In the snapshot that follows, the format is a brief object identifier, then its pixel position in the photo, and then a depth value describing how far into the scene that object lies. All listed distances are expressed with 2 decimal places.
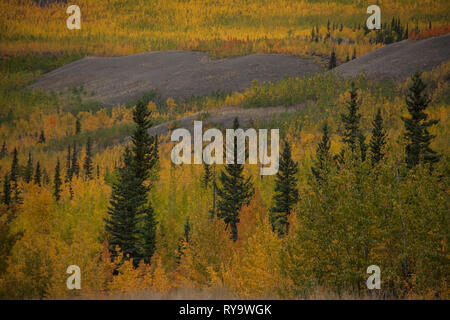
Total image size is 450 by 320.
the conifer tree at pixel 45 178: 122.31
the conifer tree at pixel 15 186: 87.81
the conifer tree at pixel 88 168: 123.93
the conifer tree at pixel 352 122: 57.08
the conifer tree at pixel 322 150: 53.94
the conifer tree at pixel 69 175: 115.21
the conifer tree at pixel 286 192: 56.28
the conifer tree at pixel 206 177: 92.49
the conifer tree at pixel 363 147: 50.12
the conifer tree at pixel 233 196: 59.78
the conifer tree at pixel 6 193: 74.75
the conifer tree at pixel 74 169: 118.14
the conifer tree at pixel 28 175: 114.44
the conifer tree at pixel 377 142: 49.44
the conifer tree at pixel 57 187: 92.69
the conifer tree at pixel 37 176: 99.49
